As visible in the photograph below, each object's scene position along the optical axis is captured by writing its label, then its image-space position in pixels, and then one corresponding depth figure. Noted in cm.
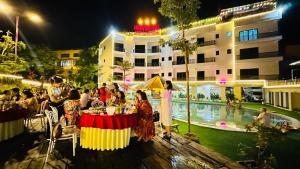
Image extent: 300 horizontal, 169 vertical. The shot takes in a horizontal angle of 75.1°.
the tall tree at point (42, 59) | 2988
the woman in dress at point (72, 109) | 524
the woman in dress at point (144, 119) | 584
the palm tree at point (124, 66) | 3421
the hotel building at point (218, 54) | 2744
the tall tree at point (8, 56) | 1455
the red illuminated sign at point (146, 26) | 3900
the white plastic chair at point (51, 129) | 460
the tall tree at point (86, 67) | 3300
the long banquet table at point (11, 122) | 572
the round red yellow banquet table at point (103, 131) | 484
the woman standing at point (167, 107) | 680
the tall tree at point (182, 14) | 855
